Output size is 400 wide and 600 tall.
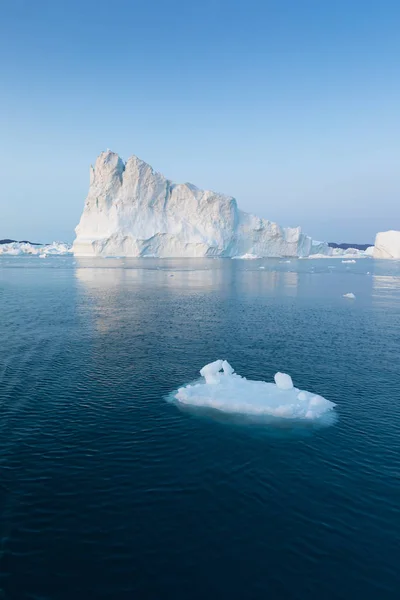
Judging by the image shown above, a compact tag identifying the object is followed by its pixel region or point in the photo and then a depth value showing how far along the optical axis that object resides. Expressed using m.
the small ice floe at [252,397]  12.93
